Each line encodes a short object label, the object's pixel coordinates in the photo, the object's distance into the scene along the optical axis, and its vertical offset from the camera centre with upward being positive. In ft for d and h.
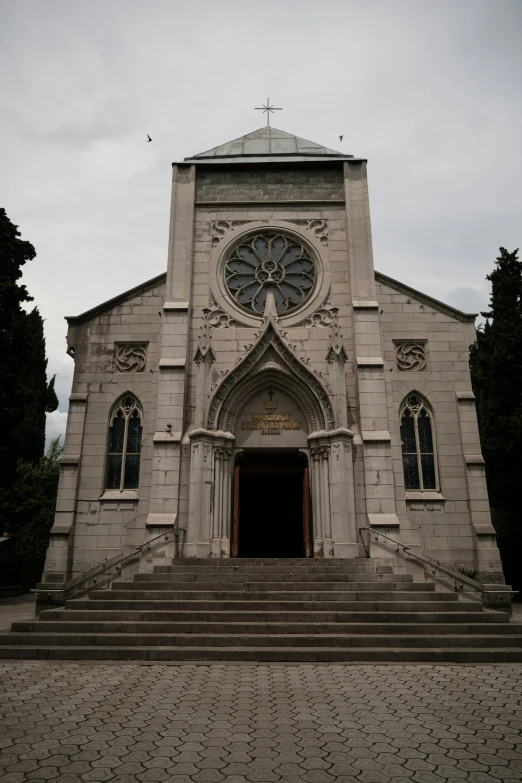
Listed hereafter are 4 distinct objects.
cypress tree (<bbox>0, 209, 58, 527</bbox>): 62.03 +24.32
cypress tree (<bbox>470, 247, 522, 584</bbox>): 65.46 +19.72
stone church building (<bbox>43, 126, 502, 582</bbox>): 51.08 +16.26
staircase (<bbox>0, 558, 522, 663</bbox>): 30.53 -3.98
